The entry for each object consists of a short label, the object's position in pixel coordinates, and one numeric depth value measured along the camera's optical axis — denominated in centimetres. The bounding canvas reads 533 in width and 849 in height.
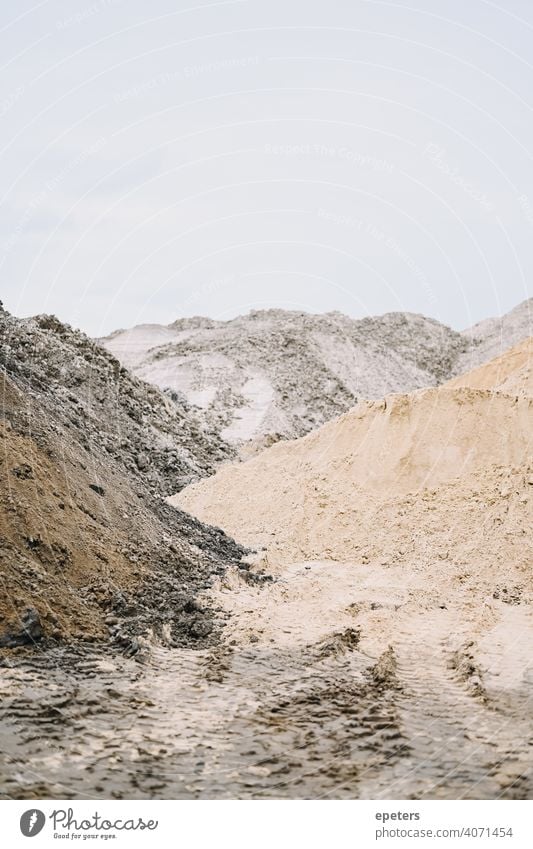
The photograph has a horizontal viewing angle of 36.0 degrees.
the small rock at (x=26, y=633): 770
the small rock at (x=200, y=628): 892
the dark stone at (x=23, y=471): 977
